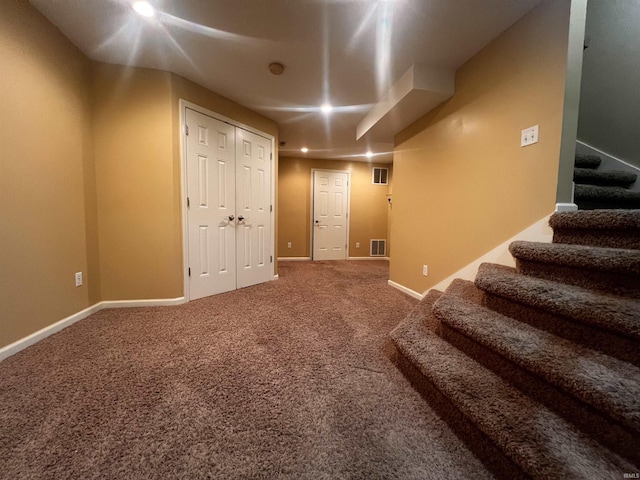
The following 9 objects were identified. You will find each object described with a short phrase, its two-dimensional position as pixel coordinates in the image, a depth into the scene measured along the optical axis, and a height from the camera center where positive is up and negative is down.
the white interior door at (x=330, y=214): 5.18 +0.13
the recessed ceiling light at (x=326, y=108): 2.81 +1.37
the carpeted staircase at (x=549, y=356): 0.71 -0.52
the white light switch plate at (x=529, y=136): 1.50 +0.57
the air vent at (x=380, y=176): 5.50 +1.05
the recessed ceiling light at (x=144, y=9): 1.51 +1.36
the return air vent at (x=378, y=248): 5.62 -0.65
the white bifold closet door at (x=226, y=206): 2.46 +0.14
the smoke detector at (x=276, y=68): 2.07 +1.36
